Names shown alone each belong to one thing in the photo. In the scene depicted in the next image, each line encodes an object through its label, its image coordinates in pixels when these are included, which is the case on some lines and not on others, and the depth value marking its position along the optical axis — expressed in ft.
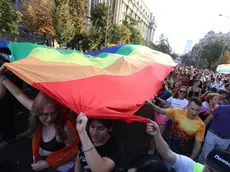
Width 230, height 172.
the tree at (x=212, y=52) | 159.43
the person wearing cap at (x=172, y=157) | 5.37
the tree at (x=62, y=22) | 47.73
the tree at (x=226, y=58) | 130.99
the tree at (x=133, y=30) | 114.52
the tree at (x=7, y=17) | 32.71
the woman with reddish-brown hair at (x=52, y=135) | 6.05
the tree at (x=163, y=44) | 228.02
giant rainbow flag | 5.63
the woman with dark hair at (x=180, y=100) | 12.58
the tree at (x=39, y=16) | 51.13
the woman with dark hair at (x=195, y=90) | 18.09
